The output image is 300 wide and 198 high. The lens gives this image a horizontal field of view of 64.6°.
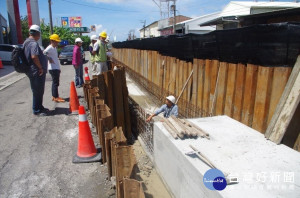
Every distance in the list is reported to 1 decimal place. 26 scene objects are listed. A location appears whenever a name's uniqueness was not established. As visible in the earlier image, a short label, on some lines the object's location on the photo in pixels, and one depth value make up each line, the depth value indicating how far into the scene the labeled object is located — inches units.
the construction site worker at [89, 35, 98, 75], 347.7
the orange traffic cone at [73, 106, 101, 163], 148.1
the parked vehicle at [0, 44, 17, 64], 761.4
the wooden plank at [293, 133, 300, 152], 118.6
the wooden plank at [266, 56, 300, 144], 104.3
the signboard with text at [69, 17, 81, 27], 3595.0
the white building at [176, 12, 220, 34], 1339.8
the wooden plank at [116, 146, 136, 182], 89.4
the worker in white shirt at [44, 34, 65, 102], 256.2
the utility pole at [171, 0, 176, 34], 1648.9
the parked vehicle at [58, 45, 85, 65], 801.6
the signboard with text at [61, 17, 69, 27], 3339.1
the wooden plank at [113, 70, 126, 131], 216.4
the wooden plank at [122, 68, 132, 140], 223.1
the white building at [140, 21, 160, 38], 3257.9
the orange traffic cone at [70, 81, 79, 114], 237.0
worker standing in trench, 189.2
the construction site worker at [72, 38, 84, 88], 346.3
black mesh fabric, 122.4
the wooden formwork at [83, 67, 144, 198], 83.4
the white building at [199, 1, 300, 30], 546.6
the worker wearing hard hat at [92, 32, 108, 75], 324.5
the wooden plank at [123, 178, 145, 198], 76.5
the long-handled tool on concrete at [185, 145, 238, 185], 75.6
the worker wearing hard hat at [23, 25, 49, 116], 211.2
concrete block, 73.5
